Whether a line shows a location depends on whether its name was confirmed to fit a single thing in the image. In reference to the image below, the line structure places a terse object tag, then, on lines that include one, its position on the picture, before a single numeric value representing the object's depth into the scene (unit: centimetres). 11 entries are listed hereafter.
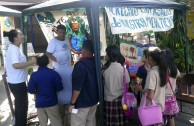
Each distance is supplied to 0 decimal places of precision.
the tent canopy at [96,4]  360
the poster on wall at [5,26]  492
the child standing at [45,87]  366
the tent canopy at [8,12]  442
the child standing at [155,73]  336
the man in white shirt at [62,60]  421
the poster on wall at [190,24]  651
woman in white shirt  383
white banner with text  392
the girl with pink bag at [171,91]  360
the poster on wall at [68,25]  498
